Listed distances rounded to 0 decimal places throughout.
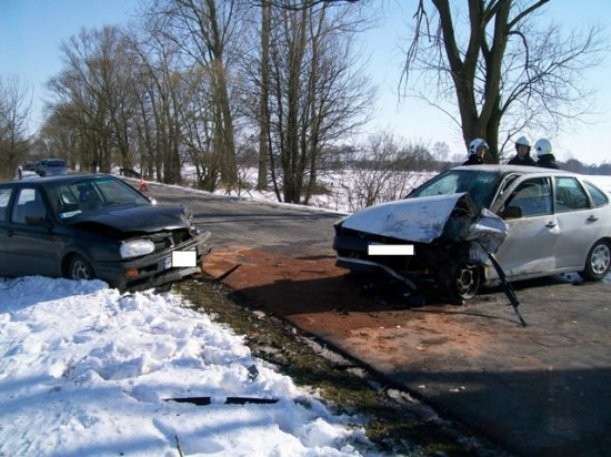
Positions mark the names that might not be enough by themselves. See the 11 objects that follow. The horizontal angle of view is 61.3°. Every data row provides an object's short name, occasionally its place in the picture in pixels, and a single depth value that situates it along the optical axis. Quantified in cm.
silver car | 568
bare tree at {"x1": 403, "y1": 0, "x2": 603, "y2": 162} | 1466
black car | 596
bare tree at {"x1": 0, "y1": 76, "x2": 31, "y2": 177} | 4419
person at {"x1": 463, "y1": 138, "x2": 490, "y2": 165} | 862
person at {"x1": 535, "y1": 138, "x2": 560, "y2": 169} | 886
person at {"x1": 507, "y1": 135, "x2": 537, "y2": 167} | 878
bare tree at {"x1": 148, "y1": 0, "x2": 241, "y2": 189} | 2792
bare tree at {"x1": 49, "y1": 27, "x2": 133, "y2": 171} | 4856
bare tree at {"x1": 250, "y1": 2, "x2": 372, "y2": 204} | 2225
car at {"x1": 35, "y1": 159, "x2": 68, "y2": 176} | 3651
